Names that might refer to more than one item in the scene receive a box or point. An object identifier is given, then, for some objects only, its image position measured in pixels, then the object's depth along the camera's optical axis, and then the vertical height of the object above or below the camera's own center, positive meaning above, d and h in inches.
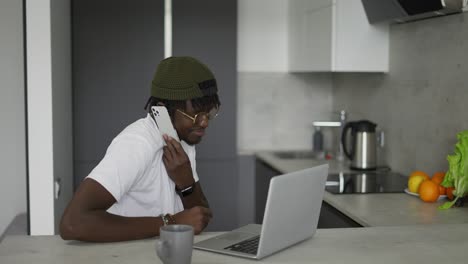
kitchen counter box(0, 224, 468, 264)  60.7 -15.5
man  66.8 -9.2
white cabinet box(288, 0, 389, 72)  139.6 +12.0
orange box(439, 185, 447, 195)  106.6 -15.8
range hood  105.6 +15.3
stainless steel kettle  139.7 -11.0
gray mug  52.8 -12.4
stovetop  118.1 -17.2
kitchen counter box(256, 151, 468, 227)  92.0 -17.9
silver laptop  59.7 -12.4
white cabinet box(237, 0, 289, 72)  176.2 +16.1
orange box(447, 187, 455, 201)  104.7 -16.0
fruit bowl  106.6 -17.1
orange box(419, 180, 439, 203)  104.7 -15.7
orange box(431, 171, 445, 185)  107.2 -13.9
